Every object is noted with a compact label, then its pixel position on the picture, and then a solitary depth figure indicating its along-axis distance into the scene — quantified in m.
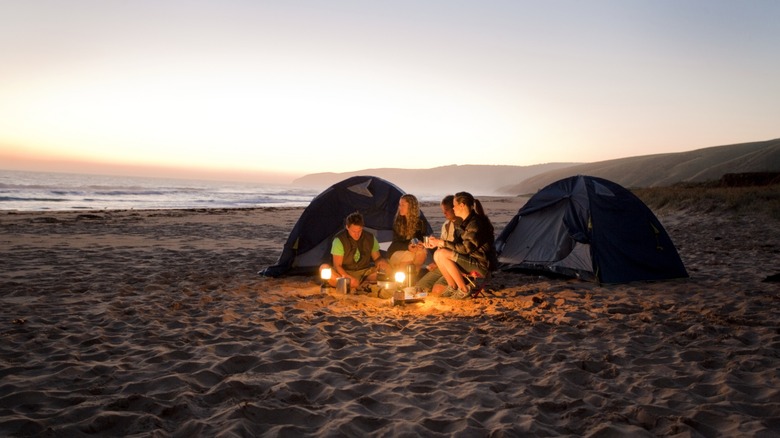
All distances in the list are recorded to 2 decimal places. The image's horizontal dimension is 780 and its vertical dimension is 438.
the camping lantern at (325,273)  6.80
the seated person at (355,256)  6.95
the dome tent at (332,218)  8.23
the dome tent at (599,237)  7.50
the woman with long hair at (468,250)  6.49
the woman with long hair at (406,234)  7.13
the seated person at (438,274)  6.81
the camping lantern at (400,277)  6.33
